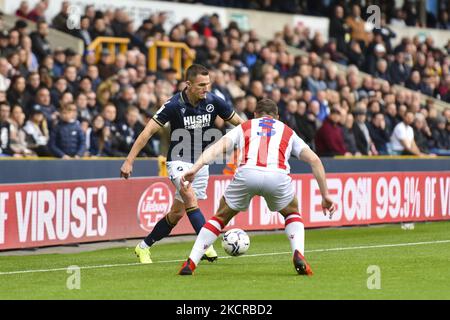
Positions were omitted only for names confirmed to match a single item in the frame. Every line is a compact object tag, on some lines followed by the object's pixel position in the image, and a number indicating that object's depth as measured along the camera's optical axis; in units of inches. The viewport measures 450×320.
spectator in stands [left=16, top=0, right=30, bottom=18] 970.7
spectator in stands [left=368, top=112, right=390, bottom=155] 1032.8
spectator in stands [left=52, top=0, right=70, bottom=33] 978.7
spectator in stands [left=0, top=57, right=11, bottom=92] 810.8
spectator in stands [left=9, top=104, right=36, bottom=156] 760.3
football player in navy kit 548.1
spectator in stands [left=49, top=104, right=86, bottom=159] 777.6
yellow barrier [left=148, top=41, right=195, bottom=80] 1019.9
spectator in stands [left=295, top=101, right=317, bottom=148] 964.0
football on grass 530.3
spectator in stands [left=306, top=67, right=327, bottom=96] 1074.1
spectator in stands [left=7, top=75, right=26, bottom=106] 800.9
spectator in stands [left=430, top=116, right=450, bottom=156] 1107.5
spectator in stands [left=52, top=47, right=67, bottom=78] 880.9
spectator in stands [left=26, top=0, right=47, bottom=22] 963.3
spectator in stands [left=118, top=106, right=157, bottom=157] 837.8
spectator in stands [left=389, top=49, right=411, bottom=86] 1250.0
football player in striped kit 483.5
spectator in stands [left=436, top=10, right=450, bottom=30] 1520.7
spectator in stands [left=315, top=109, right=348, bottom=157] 935.0
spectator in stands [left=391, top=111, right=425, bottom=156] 1019.9
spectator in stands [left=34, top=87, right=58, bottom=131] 797.9
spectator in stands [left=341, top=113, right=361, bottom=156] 973.2
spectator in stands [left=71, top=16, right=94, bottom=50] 973.2
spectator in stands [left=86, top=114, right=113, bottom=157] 819.4
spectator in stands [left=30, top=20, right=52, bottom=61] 893.2
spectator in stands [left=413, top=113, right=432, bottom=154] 1070.4
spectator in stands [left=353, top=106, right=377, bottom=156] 997.8
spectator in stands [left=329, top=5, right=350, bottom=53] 1258.0
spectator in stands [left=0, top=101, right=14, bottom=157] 753.0
